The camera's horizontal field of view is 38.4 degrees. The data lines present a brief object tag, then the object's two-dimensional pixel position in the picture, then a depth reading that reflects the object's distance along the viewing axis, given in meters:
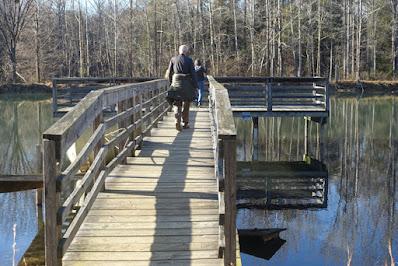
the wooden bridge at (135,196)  4.14
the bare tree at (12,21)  45.39
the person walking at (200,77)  17.36
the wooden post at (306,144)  18.38
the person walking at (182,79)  10.55
